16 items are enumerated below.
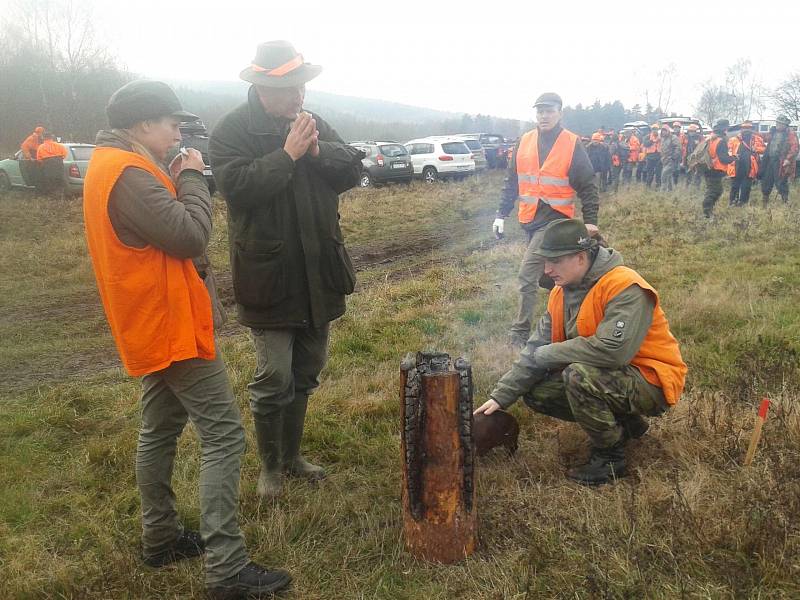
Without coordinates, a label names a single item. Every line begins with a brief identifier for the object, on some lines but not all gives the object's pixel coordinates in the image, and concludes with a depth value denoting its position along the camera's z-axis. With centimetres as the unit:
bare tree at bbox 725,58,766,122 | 6325
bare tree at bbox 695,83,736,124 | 5853
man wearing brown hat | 270
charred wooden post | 253
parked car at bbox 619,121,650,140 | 2709
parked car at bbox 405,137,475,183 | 2145
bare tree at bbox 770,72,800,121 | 3672
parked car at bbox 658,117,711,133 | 2560
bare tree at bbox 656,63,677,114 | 7020
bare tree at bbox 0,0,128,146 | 2570
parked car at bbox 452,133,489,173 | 2222
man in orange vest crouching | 295
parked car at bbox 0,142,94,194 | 1420
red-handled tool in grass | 277
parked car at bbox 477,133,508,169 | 2419
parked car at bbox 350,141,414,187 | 2006
